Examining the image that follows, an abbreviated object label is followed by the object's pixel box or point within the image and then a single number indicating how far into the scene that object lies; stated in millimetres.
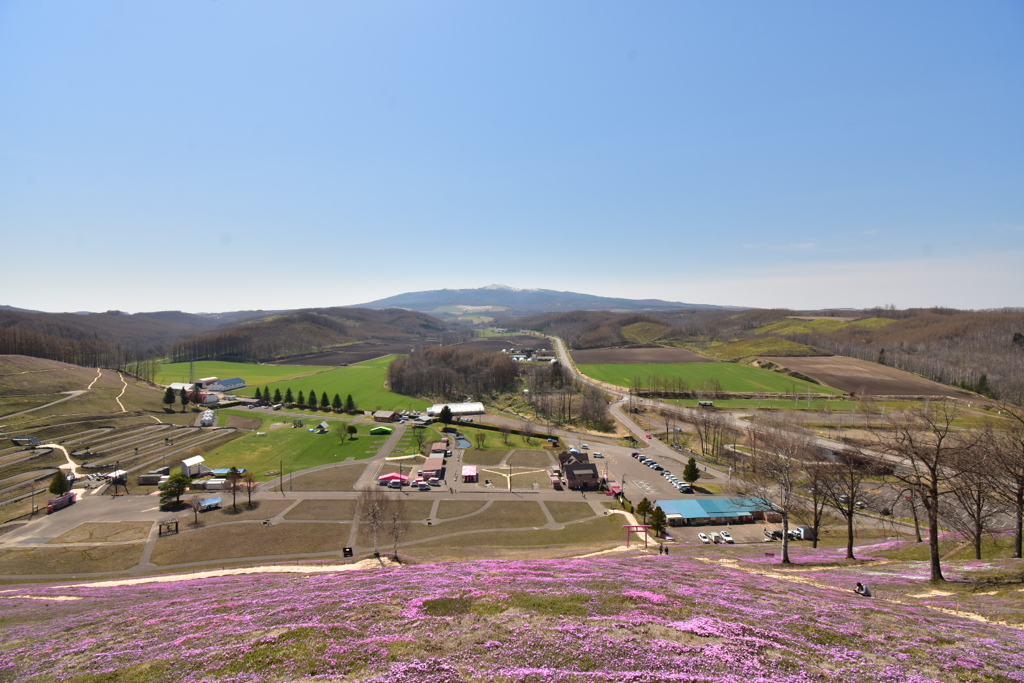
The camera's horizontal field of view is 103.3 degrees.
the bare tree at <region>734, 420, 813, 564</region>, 33769
